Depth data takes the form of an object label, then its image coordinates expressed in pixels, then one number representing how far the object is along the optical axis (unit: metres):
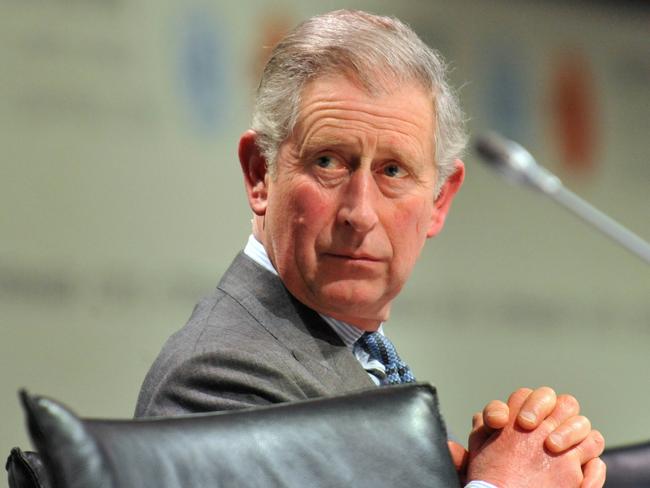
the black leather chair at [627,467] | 4.58
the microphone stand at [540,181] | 7.05
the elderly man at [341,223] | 4.29
